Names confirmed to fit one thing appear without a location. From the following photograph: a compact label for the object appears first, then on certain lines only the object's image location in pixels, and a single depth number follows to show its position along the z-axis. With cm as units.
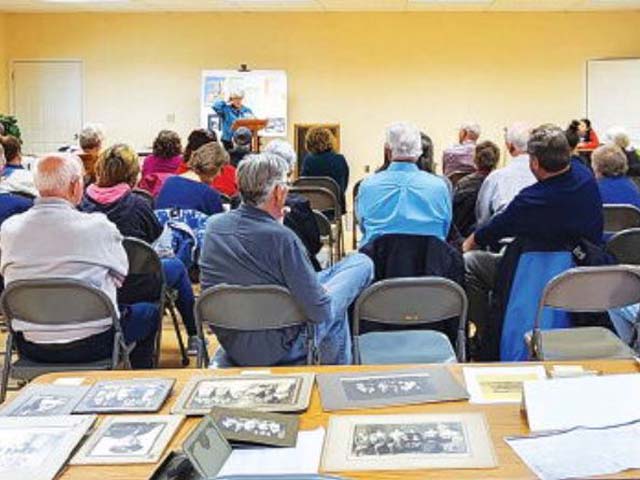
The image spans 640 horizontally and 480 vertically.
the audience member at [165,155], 593
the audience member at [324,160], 764
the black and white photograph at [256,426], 166
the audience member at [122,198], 430
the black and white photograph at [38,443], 158
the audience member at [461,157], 793
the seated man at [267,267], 296
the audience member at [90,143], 660
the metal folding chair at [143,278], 399
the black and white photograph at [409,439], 163
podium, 909
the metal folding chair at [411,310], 297
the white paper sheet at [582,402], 170
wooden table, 153
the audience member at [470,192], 549
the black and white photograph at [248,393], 188
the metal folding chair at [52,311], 318
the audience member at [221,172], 611
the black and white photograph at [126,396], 191
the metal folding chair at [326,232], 543
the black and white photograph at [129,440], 164
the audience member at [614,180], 524
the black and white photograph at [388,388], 190
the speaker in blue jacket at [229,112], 1033
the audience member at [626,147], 686
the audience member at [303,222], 421
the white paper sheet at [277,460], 156
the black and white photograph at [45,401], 190
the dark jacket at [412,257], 366
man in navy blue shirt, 358
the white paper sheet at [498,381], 192
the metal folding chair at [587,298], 309
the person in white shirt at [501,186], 502
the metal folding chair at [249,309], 291
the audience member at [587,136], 936
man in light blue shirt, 392
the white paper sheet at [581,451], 151
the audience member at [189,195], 500
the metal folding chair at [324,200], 668
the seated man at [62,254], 328
